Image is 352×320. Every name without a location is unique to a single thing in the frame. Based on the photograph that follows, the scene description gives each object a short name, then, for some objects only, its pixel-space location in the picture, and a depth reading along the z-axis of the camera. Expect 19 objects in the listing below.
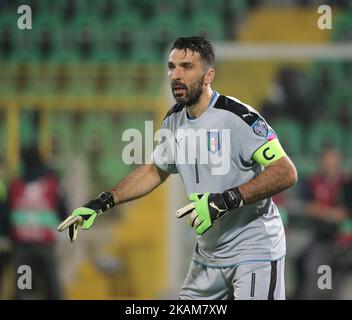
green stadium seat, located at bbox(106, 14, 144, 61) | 21.44
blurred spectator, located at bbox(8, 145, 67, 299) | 16.52
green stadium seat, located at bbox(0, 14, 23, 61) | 21.02
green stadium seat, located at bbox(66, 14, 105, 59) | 21.50
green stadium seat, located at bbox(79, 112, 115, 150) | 18.62
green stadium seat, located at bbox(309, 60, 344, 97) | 18.05
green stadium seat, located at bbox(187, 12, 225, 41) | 21.03
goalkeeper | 8.27
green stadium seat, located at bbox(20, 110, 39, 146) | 18.55
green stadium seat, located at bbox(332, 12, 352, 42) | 20.64
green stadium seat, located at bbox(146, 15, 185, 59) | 21.27
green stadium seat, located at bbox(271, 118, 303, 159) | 17.19
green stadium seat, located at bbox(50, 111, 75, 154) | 18.52
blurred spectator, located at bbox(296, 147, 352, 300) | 16.19
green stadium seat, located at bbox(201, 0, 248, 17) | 22.16
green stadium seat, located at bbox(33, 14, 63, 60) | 21.05
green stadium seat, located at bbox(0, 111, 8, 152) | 18.52
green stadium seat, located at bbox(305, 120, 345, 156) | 17.44
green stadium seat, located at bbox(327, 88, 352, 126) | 17.83
